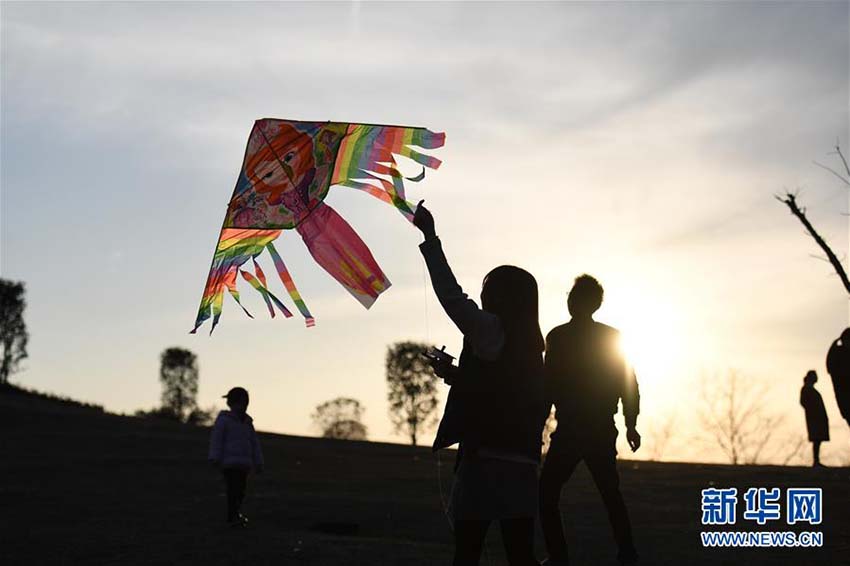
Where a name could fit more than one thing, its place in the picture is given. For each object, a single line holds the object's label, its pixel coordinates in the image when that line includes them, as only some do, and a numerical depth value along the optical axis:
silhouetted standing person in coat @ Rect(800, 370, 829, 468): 19.69
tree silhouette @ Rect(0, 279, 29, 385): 71.93
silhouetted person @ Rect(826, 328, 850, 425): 14.23
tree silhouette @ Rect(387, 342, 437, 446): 70.44
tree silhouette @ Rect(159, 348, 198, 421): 87.19
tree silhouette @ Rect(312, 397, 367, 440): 83.62
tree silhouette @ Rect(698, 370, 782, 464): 64.56
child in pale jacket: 13.29
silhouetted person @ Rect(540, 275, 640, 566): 8.57
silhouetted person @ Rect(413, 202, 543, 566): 5.18
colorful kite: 6.46
